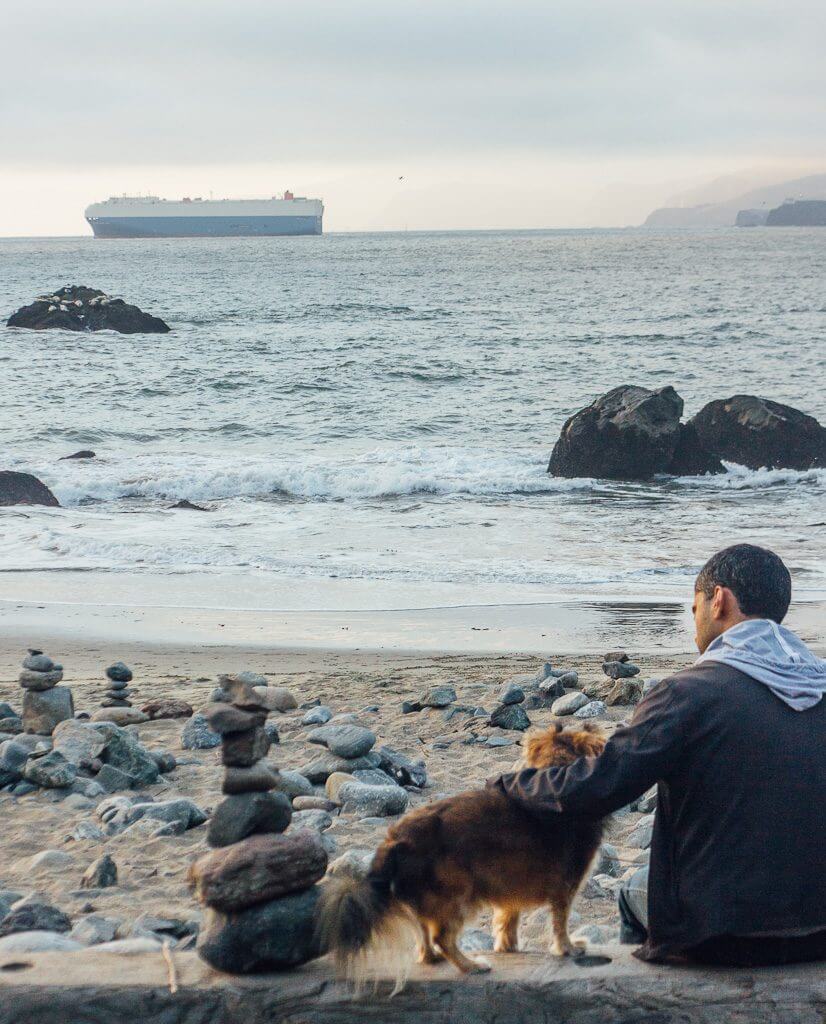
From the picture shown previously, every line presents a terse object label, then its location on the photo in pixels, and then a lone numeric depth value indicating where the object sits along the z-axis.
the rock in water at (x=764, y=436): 20.03
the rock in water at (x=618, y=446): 19.72
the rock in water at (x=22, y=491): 16.31
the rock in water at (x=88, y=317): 46.28
